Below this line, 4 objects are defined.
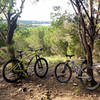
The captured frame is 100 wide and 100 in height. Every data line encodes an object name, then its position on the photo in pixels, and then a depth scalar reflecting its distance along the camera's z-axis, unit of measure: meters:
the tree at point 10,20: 3.73
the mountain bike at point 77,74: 3.26
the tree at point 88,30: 2.96
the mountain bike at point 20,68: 3.68
